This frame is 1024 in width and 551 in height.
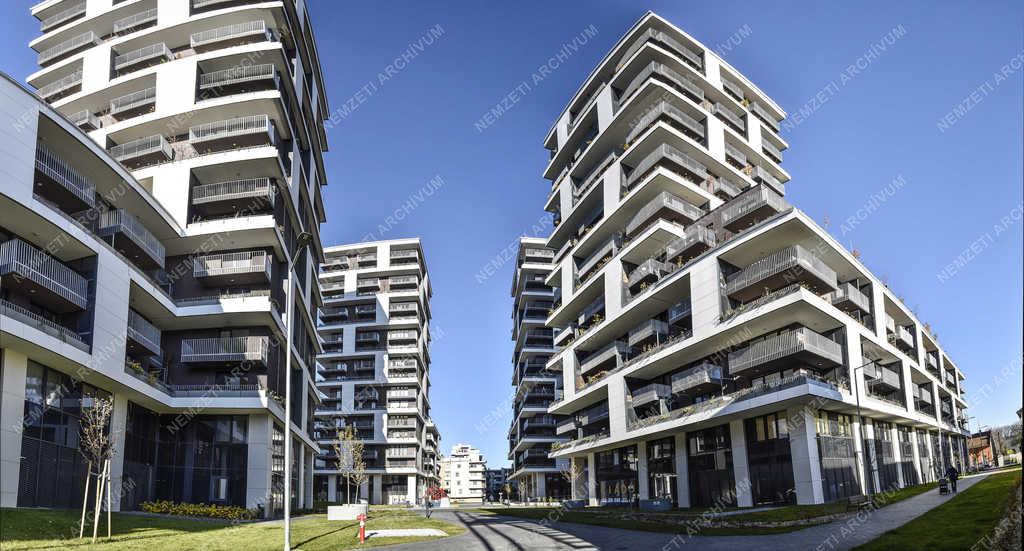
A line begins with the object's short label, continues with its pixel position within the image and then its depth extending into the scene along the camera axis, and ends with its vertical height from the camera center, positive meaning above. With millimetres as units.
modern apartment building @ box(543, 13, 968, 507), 41375 +6791
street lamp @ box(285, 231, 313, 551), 20750 +820
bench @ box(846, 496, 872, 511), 31125 -4307
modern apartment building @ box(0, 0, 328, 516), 29672 +10624
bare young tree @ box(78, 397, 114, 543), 22912 -260
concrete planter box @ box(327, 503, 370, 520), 36094 -4384
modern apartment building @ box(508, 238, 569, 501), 104250 +6025
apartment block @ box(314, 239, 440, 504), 105875 +9790
